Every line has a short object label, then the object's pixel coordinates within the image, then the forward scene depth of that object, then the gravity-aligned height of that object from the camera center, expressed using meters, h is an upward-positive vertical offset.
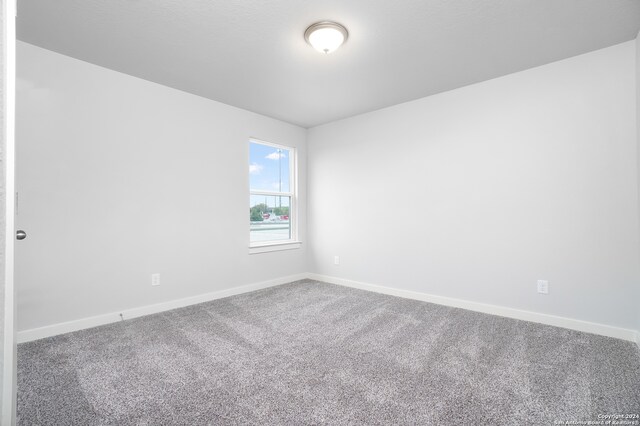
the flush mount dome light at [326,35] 2.10 +1.31
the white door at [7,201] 0.80 +0.05
